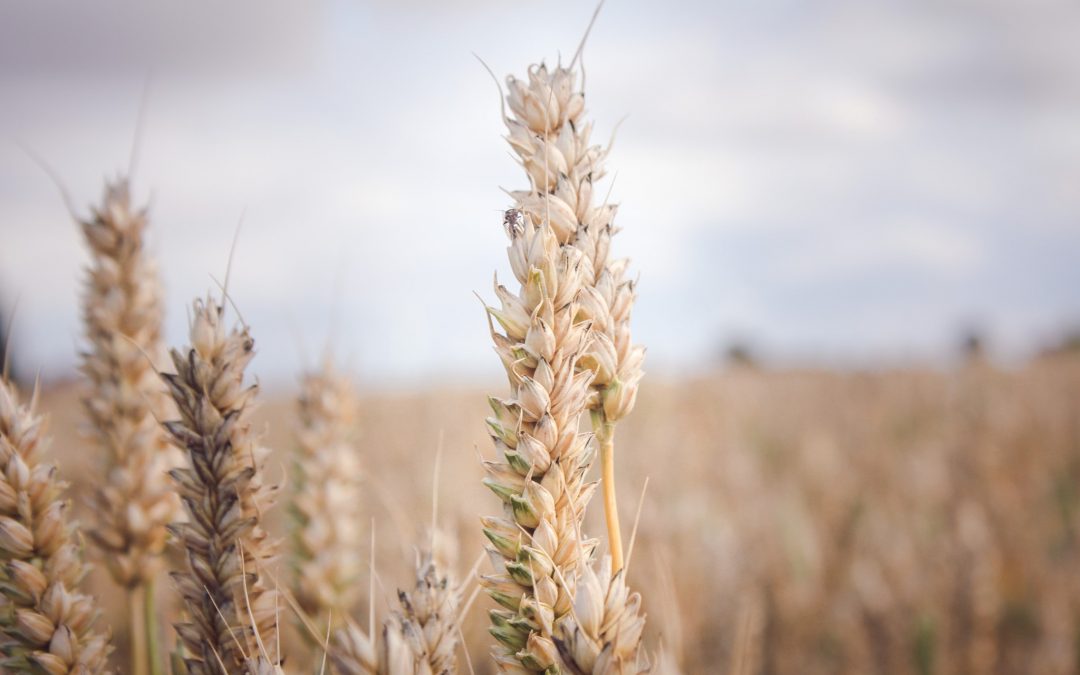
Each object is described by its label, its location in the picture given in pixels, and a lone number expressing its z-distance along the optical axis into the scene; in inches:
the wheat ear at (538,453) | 9.7
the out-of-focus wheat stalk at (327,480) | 17.3
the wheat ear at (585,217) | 10.2
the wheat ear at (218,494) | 10.7
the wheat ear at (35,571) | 10.9
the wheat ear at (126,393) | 14.3
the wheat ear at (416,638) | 9.2
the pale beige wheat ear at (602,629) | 9.2
